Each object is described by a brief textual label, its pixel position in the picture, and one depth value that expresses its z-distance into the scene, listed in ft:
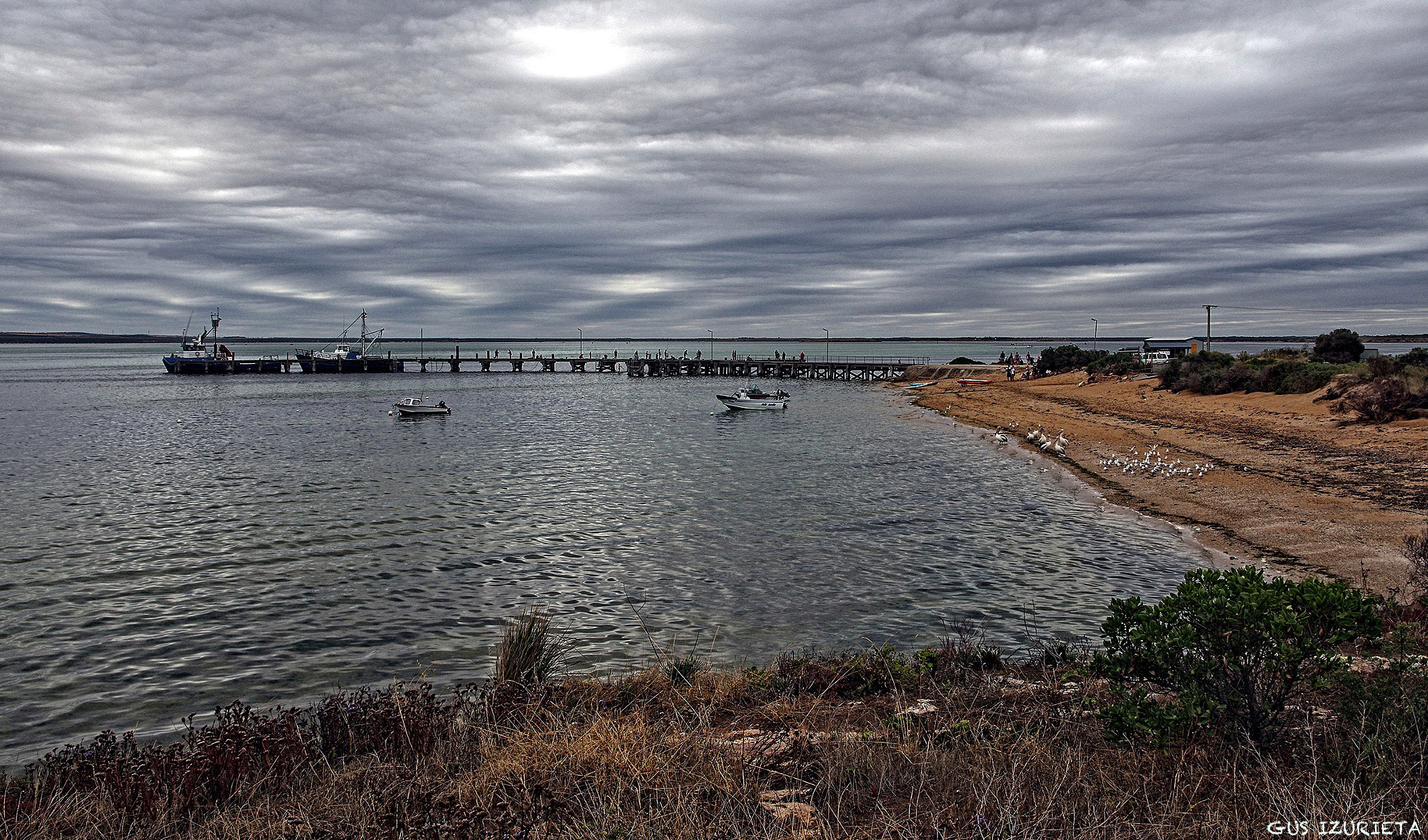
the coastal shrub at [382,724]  24.90
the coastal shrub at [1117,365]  236.22
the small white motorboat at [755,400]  207.10
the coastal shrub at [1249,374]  135.33
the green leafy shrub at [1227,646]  19.57
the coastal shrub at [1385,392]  98.63
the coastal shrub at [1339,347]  182.91
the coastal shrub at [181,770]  20.76
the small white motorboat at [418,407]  189.52
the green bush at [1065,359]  293.64
